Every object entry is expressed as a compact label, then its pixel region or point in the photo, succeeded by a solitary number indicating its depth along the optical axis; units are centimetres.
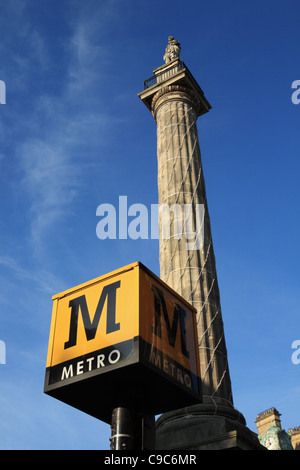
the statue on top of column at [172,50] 2592
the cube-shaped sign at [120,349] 825
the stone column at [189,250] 1449
